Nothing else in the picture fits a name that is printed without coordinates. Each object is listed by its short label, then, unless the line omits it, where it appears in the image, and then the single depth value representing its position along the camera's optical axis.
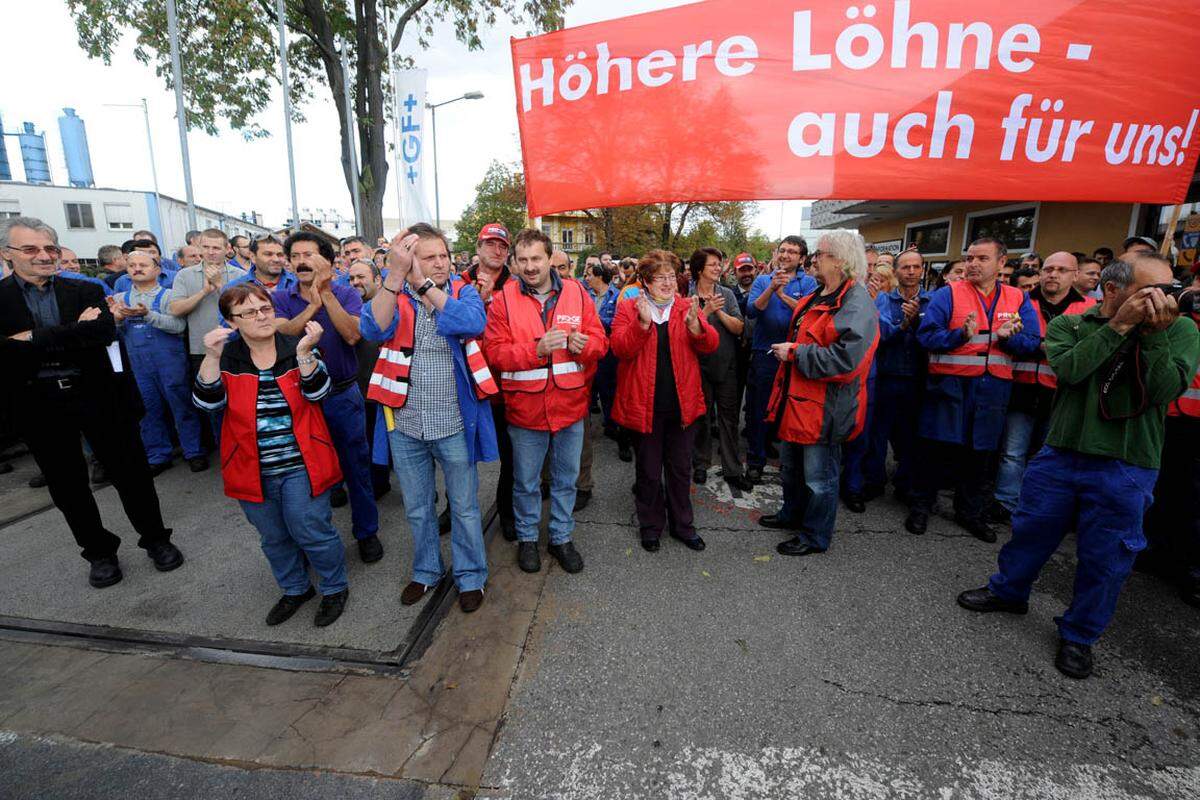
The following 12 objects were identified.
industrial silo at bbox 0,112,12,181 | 55.47
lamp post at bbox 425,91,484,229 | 22.22
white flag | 7.12
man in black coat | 3.12
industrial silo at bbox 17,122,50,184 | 55.25
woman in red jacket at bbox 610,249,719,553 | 3.53
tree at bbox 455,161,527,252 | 36.75
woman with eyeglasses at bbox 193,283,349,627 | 2.77
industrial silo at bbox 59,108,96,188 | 48.41
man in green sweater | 2.43
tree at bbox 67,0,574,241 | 12.38
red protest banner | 3.46
